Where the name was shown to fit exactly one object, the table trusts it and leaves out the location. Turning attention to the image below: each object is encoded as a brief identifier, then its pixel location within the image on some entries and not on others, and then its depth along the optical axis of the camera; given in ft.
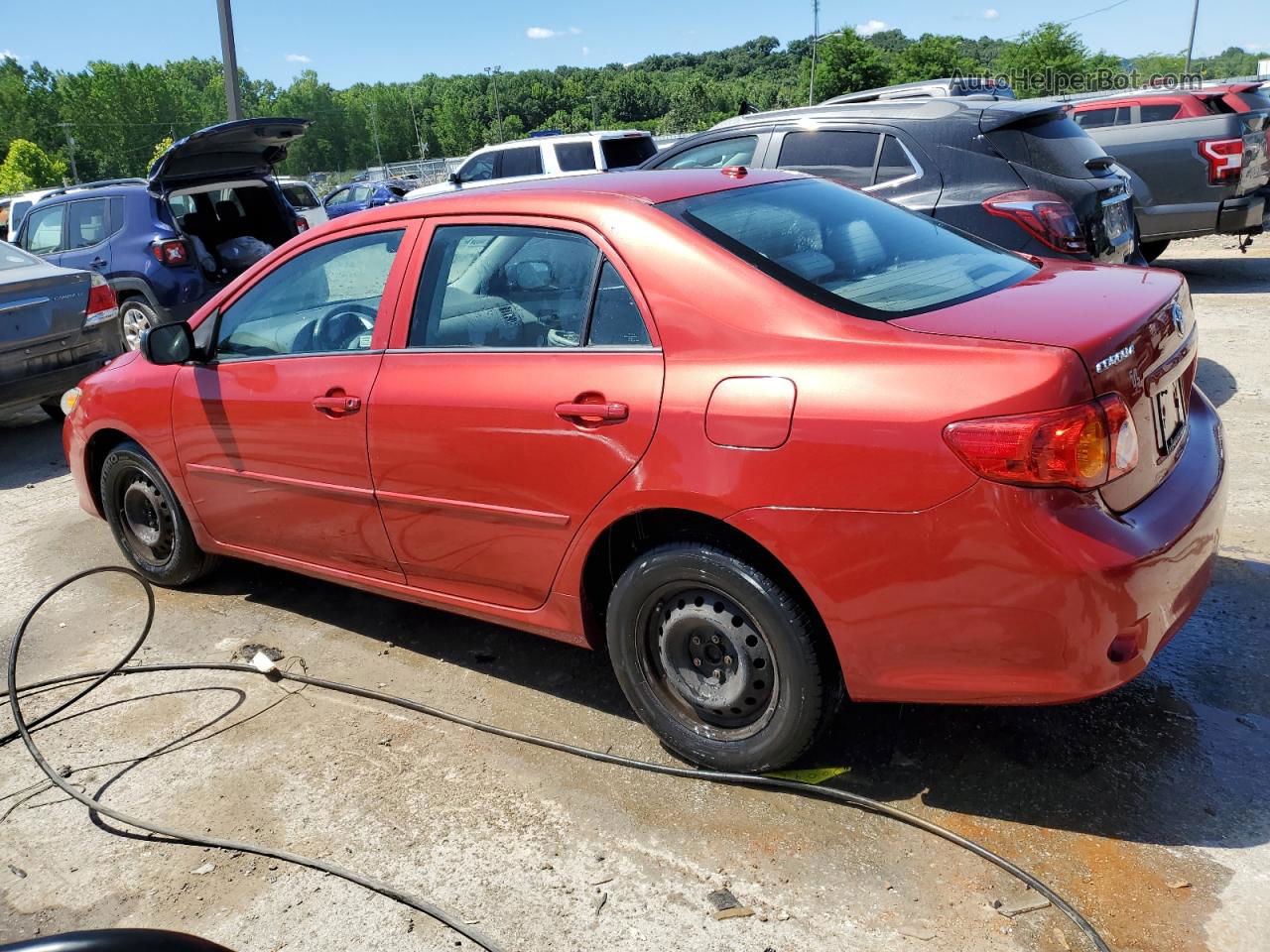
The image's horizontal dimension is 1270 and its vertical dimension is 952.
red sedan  8.32
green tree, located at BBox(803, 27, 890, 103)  184.03
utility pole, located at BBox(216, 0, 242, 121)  52.54
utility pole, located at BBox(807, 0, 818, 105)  175.32
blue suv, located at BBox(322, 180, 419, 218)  89.66
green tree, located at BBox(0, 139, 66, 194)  186.70
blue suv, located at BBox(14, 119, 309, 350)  32.55
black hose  8.62
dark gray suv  20.29
